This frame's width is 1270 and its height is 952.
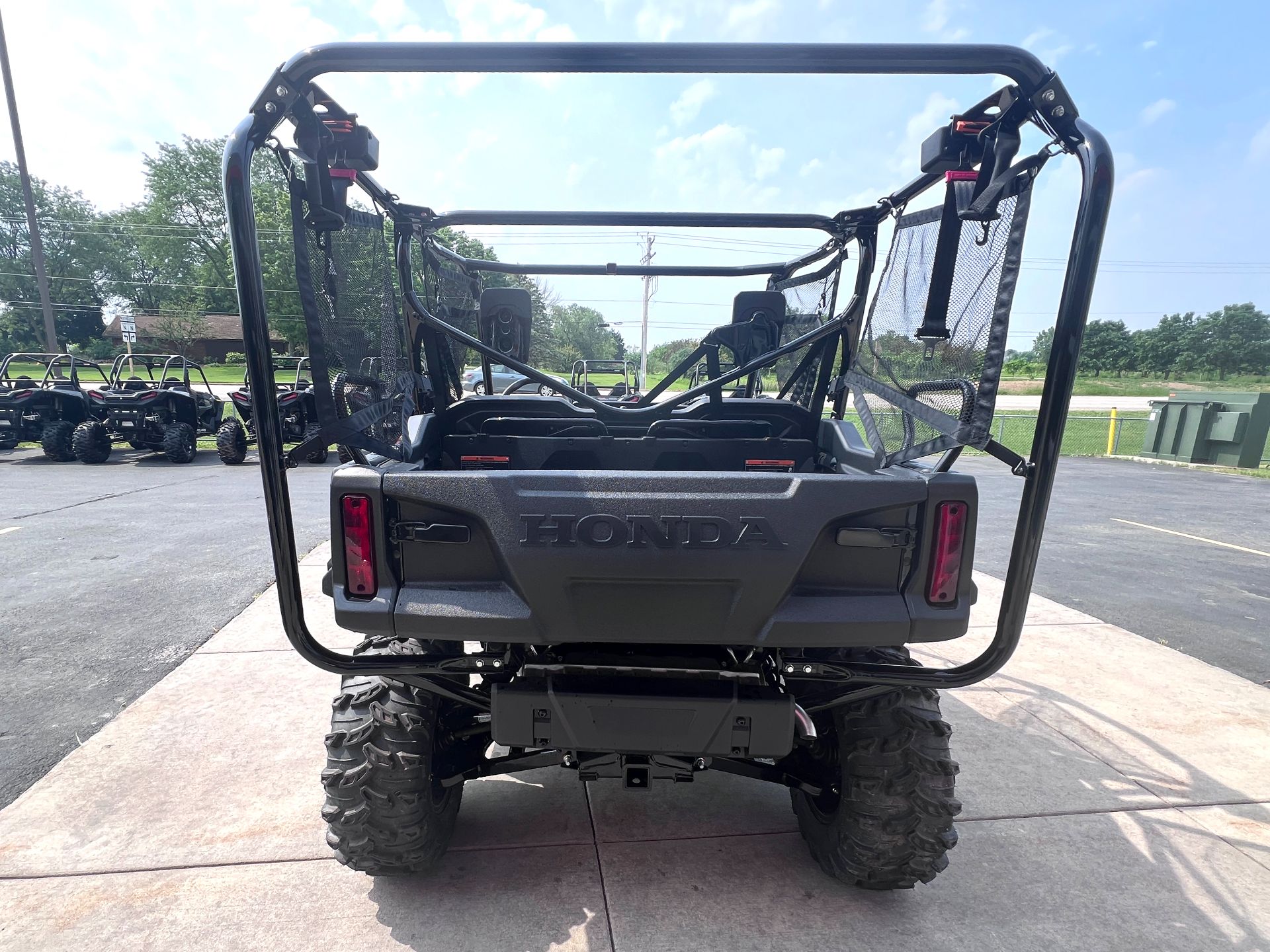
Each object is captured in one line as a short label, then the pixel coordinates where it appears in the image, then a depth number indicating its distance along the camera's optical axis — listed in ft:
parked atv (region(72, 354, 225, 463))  37.11
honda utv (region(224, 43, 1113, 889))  5.21
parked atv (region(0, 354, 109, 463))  37.19
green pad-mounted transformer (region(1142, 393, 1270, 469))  43.60
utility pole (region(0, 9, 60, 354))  53.62
